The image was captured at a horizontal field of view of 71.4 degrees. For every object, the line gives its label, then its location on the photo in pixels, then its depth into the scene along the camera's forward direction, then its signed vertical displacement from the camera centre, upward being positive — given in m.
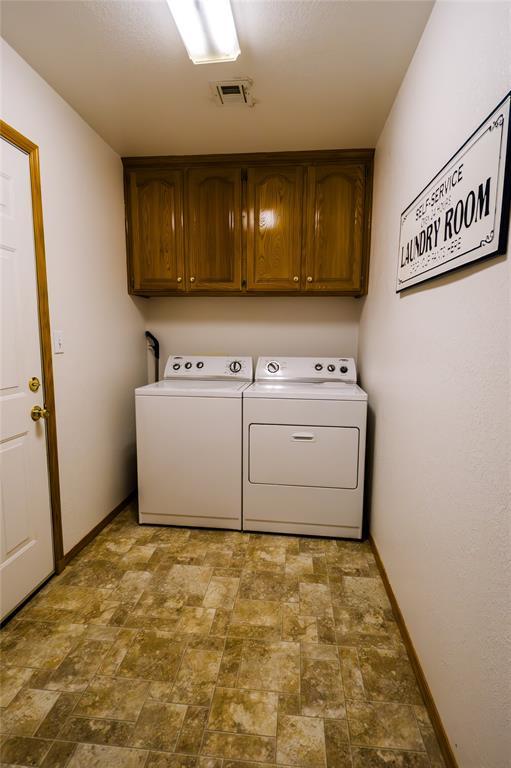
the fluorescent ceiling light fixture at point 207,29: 1.21 +1.14
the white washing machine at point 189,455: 2.16 -0.71
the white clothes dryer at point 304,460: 2.06 -0.71
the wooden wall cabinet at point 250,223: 2.31 +0.78
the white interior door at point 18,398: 1.45 -0.26
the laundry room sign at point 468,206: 0.78 +0.37
